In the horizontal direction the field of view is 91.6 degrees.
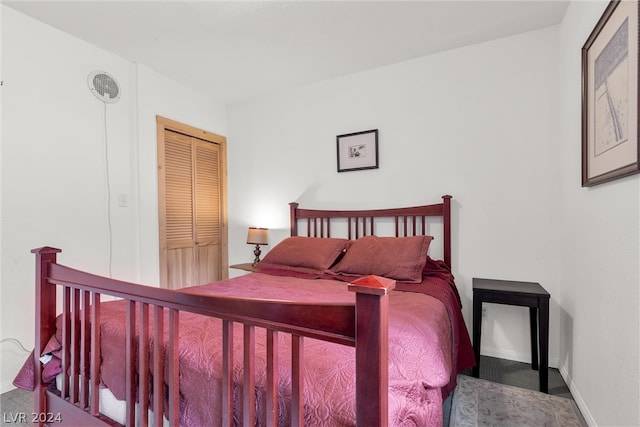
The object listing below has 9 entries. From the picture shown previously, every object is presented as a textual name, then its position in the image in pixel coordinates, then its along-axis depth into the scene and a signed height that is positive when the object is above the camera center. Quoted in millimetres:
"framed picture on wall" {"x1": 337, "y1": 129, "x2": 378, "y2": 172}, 2842 +552
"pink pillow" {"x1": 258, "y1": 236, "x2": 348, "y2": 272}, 2459 -364
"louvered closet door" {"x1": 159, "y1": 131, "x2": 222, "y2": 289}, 3088 -20
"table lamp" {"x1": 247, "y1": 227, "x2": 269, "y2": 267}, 3193 -279
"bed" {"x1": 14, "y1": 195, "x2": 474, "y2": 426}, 759 -496
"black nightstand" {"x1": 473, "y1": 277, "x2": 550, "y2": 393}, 1895 -601
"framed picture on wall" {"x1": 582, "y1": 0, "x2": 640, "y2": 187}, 1219 +504
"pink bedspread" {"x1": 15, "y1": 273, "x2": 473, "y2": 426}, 853 -516
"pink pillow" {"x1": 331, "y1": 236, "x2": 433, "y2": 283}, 2125 -351
